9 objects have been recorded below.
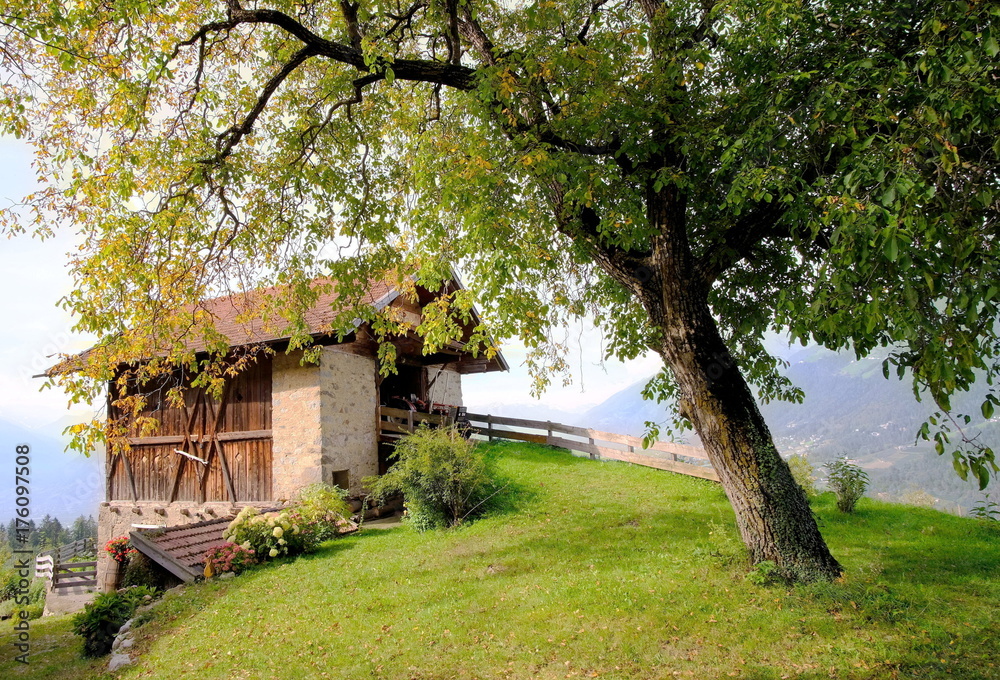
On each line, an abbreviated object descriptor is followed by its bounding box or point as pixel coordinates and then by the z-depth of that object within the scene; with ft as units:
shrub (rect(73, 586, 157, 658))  25.00
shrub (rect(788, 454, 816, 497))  37.24
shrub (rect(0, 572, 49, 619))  44.54
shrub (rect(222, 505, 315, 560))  32.60
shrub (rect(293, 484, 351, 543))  35.58
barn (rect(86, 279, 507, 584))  41.04
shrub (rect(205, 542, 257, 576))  30.71
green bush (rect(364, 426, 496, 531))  36.63
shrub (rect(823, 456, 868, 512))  33.22
